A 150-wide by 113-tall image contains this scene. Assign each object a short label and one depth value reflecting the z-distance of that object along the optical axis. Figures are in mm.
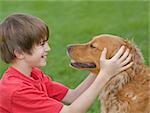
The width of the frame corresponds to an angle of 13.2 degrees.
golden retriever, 6210
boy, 5600
